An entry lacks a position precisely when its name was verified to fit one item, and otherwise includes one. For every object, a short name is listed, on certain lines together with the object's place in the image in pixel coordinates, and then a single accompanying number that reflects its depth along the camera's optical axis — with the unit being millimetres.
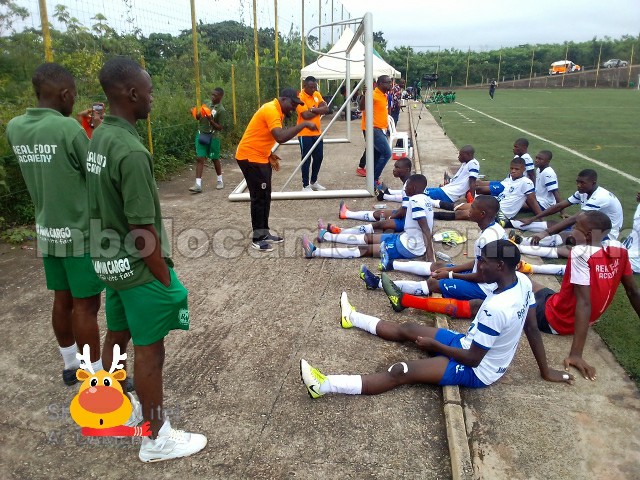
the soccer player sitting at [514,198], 6965
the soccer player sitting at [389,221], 6336
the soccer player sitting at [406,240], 5094
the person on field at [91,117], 4285
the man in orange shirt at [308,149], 8750
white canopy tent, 15375
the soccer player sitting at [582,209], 5477
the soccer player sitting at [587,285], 3564
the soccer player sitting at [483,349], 3033
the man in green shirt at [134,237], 2189
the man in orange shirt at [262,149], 5797
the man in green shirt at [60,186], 2842
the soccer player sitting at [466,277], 4184
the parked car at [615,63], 53562
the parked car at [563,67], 55062
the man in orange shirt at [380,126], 8742
